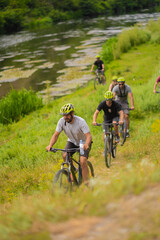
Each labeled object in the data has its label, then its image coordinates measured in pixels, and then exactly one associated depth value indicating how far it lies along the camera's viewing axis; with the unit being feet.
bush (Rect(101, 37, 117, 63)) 87.92
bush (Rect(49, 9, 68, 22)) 252.48
